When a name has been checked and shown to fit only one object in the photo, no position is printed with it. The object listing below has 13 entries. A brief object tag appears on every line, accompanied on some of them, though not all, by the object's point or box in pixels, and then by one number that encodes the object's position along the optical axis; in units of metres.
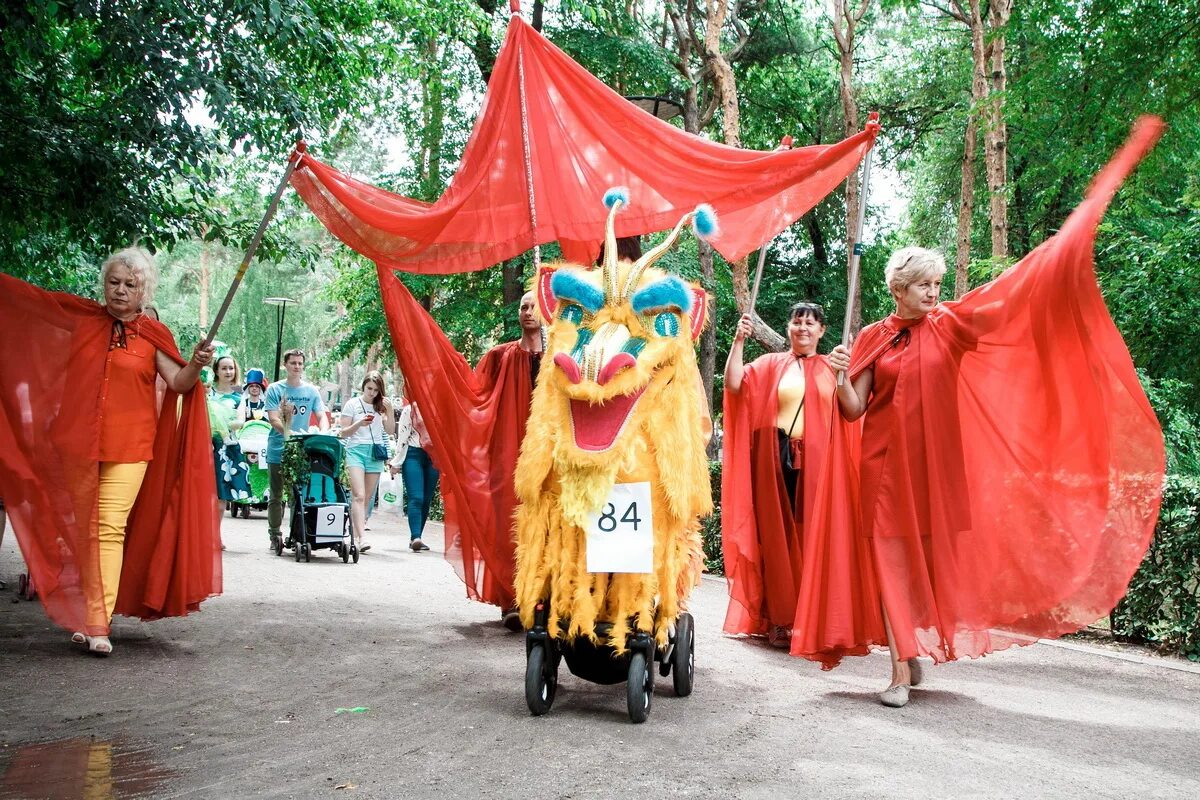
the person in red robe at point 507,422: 6.28
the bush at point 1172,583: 6.81
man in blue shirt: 10.90
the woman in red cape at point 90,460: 5.53
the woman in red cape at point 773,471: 6.57
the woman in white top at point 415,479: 10.95
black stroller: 4.53
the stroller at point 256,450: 12.89
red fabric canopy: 5.74
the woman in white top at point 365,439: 10.91
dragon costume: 4.57
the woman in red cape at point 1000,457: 4.68
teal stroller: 10.61
